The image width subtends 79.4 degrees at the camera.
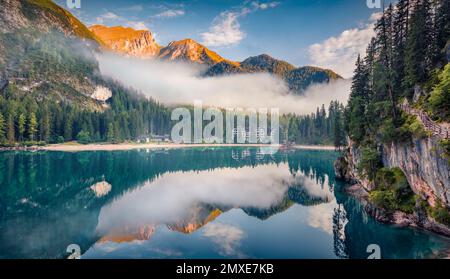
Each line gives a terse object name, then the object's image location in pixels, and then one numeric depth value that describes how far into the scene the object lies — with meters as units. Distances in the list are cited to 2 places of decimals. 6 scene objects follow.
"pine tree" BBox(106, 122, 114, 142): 144.00
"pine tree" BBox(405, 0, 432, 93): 31.92
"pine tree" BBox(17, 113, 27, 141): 105.78
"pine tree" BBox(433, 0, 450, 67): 31.16
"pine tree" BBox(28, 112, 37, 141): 109.88
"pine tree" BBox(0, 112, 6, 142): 100.38
